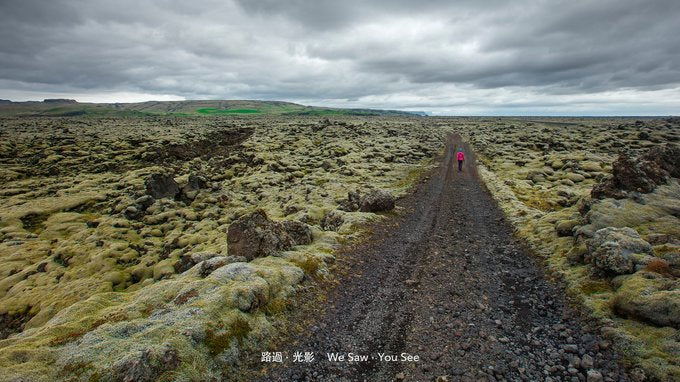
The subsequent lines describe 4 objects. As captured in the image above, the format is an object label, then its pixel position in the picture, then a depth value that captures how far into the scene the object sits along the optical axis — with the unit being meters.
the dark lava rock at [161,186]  35.03
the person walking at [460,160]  43.45
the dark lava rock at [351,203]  25.83
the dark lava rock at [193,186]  35.75
